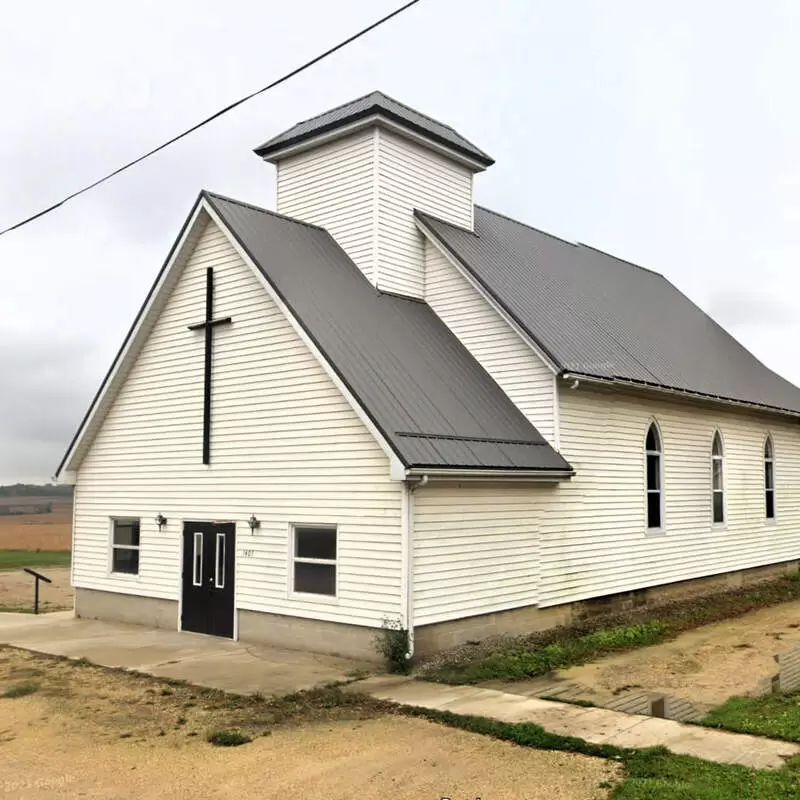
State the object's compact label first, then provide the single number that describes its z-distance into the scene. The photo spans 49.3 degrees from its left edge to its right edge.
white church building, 13.32
